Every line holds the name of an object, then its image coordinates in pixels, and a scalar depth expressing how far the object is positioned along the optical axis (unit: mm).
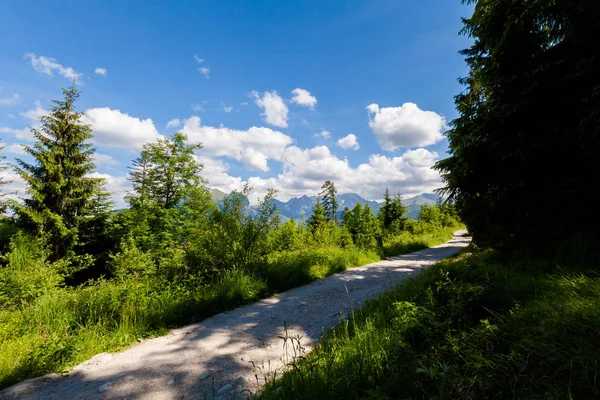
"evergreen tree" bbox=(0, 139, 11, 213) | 21744
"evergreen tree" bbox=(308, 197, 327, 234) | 36519
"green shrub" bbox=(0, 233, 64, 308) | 5883
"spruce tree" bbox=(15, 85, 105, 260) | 13922
